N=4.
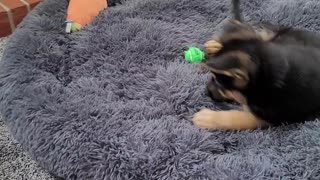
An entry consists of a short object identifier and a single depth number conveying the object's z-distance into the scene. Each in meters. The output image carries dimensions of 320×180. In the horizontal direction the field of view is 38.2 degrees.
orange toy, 1.79
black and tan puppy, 1.14
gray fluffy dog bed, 1.16
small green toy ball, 1.58
